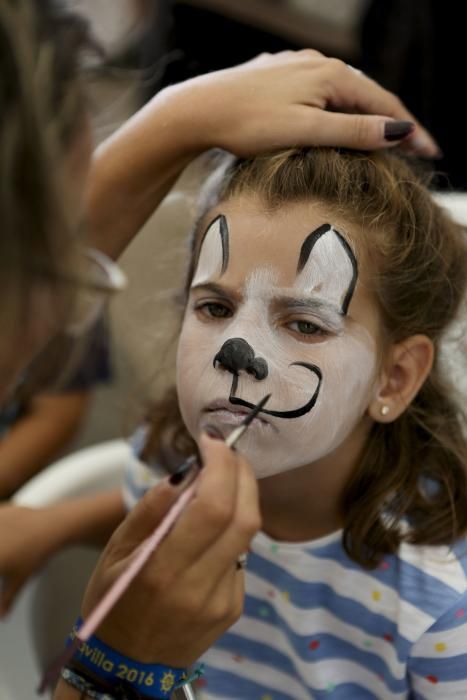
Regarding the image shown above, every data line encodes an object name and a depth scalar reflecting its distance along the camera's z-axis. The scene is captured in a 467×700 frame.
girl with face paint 1.20
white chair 1.34
